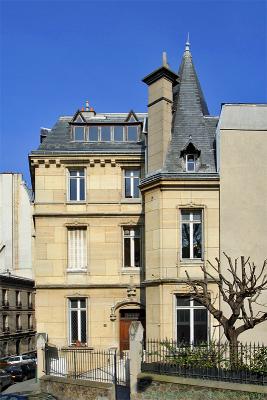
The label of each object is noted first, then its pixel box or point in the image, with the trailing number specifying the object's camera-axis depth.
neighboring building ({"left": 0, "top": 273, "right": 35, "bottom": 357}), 52.59
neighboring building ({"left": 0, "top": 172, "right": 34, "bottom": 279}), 55.66
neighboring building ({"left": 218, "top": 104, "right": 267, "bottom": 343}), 20.30
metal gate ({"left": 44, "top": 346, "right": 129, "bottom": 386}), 18.91
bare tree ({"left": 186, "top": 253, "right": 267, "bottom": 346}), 15.54
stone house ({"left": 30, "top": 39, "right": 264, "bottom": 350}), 22.17
